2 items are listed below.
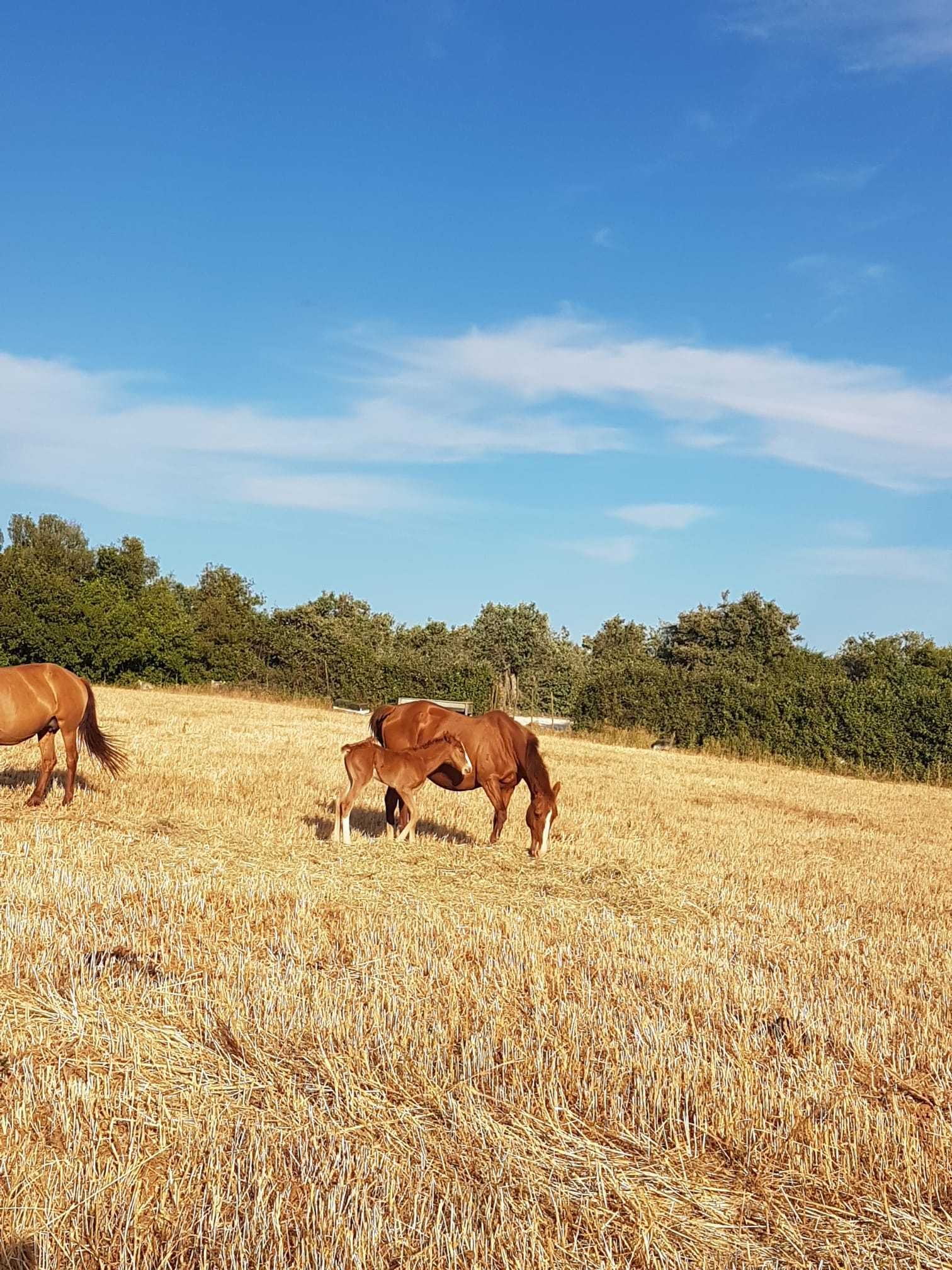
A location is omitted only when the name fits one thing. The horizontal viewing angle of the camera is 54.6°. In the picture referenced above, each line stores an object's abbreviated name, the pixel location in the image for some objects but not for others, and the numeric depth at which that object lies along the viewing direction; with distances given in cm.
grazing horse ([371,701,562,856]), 1088
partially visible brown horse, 1133
